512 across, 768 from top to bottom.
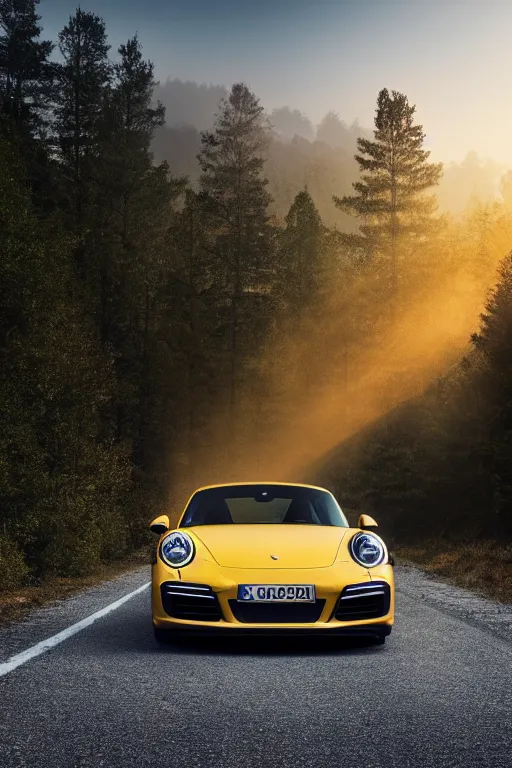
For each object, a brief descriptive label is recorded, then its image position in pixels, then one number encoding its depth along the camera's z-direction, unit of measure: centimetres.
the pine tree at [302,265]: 6262
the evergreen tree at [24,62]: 4219
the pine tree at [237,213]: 5712
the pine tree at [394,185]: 5422
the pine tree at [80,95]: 4522
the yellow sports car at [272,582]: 633
